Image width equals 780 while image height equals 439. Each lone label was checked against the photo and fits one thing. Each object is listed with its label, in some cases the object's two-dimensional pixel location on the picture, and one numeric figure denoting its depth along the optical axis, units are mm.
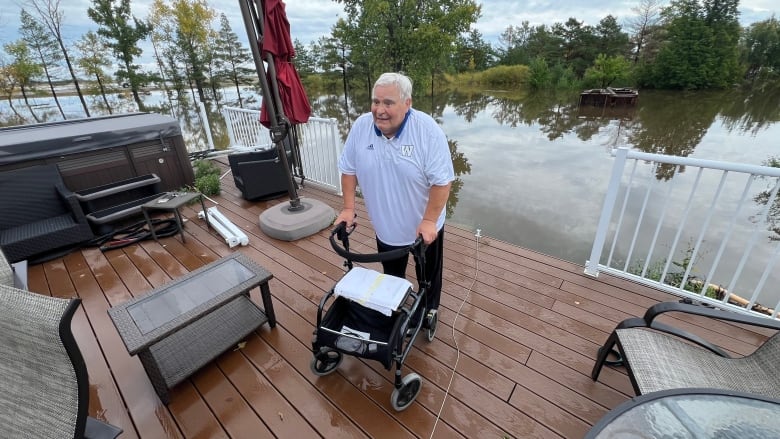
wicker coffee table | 1520
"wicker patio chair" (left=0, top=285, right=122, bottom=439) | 945
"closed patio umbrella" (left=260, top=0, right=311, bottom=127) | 2742
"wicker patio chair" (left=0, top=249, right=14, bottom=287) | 1481
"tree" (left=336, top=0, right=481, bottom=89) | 18297
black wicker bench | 2824
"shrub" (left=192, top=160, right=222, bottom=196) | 4355
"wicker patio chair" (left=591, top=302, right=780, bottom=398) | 1290
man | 1423
